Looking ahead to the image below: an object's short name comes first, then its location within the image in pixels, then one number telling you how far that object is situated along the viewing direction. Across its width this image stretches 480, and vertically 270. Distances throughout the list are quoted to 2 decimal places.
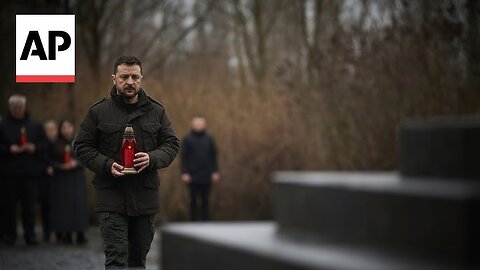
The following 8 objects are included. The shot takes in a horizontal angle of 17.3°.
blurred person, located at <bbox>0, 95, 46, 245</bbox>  21.79
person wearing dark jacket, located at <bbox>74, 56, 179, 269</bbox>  11.17
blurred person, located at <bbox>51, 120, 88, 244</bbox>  22.81
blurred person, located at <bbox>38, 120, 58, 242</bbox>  23.00
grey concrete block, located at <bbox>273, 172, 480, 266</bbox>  5.75
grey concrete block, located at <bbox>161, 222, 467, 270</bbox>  6.25
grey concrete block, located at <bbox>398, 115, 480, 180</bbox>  6.47
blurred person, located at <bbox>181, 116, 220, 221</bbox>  24.82
